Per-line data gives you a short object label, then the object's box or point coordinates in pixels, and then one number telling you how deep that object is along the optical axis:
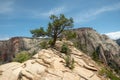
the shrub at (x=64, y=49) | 20.68
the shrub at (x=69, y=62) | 17.40
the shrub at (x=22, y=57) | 20.71
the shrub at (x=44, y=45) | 22.20
